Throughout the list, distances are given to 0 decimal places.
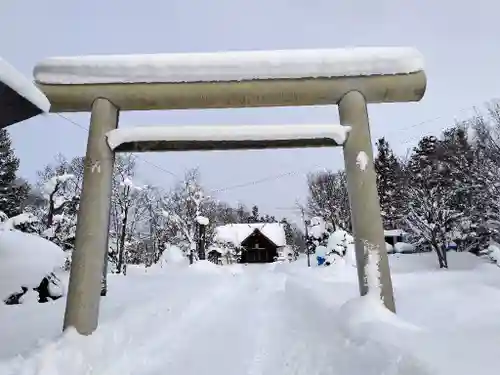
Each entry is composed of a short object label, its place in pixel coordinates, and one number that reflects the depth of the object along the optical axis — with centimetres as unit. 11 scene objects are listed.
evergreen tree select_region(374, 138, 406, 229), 3967
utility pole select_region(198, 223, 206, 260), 3297
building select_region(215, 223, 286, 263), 4778
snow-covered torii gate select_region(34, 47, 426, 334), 541
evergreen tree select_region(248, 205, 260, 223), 7076
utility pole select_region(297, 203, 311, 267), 3274
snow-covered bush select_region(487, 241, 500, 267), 1261
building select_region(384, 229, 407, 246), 3988
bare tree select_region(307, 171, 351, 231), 3691
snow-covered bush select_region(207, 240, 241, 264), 3944
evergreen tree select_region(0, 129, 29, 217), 2630
